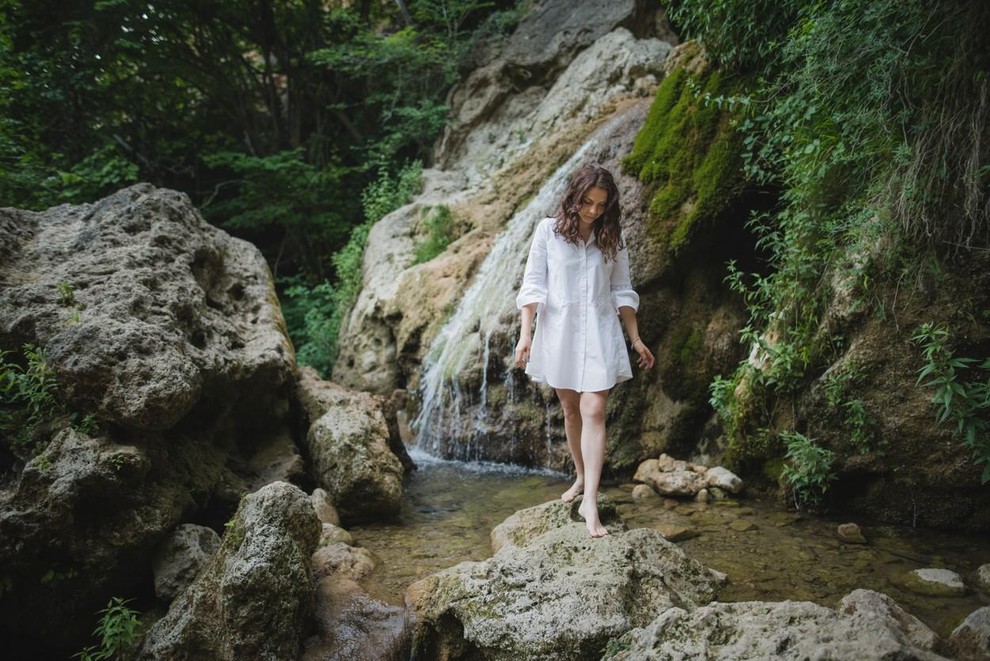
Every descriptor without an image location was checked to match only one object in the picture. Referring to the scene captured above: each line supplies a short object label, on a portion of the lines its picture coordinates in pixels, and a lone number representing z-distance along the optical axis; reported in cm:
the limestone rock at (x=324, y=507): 418
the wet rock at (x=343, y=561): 335
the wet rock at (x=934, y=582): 288
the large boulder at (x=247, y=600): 260
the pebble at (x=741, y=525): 385
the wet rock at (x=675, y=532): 376
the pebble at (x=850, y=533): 357
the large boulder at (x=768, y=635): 171
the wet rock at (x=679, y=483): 448
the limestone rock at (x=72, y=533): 282
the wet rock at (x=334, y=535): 381
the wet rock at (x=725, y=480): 444
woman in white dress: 336
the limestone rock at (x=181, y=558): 307
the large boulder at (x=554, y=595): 238
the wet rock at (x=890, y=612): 208
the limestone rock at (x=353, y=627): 271
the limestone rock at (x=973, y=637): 203
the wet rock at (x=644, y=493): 461
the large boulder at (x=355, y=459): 438
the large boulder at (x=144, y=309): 326
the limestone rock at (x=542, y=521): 344
